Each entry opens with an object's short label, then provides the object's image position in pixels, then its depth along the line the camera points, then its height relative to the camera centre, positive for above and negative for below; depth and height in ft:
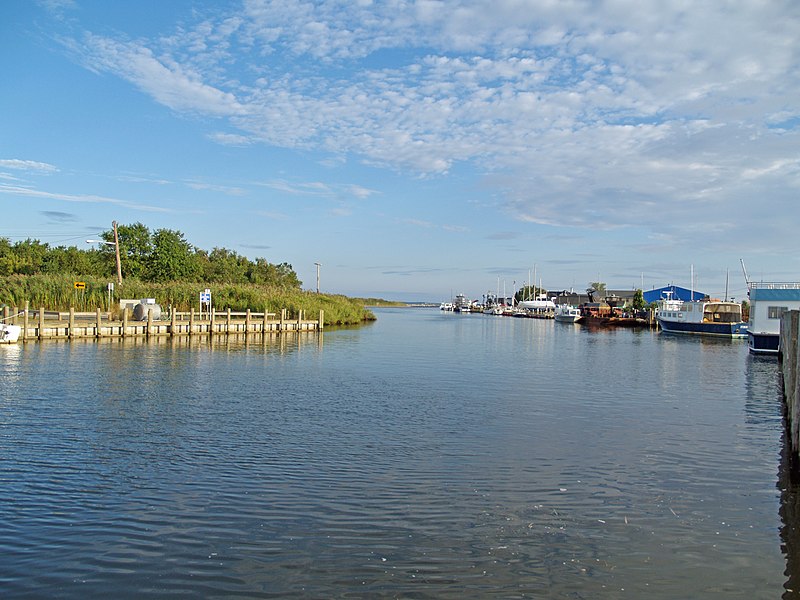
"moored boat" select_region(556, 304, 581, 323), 349.61 +2.73
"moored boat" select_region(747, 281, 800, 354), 134.55 +2.52
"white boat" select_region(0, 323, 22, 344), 109.70 -4.00
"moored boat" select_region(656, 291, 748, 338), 211.98 +0.65
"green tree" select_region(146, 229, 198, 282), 227.81 +19.09
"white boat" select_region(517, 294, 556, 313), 463.66 +9.65
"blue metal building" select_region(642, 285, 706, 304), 357.69 +14.86
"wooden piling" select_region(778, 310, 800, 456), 40.24 -4.58
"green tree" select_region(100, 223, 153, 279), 224.53 +22.56
